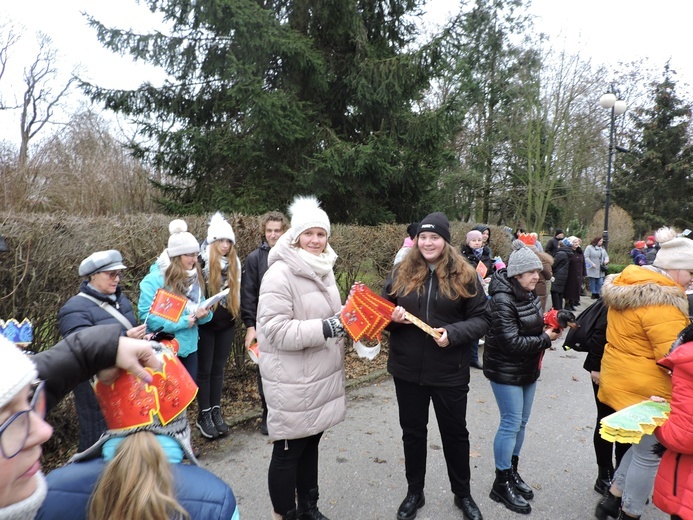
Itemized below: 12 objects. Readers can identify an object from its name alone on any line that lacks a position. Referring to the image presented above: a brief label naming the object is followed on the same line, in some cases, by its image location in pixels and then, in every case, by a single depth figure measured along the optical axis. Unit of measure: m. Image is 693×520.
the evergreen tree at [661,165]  26.58
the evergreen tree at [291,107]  9.37
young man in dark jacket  4.16
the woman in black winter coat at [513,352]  3.07
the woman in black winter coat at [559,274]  10.31
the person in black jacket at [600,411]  3.23
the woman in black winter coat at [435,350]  2.89
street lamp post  13.29
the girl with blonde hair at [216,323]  4.09
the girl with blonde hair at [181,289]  3.61
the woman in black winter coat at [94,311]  2.75
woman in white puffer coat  2.53
